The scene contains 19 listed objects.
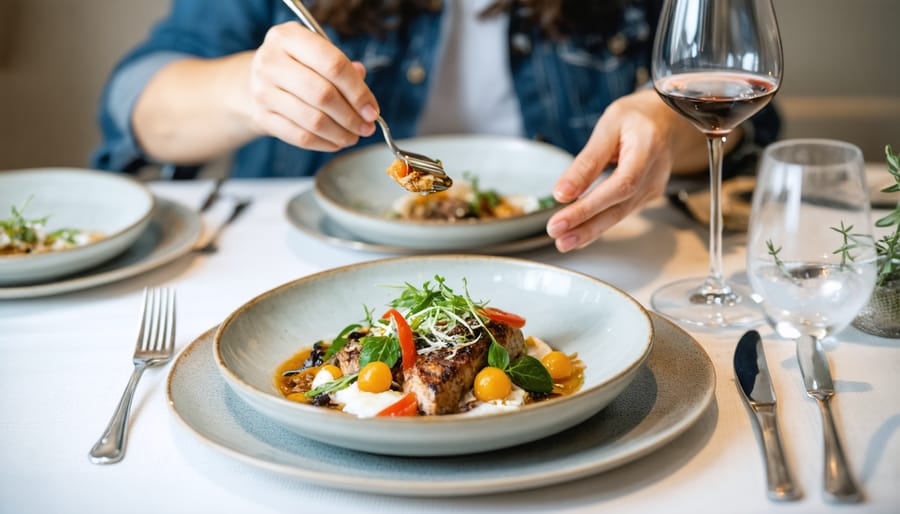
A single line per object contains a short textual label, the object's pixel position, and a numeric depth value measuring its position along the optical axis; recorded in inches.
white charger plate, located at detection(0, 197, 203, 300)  54.4
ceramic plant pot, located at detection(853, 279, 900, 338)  45.0
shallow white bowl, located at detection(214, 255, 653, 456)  32.6
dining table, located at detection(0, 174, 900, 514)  33.8
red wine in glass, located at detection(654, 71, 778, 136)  46.6
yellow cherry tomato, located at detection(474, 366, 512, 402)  38.5
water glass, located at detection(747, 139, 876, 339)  38.5
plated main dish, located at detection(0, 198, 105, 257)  58.7
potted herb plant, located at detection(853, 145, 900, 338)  44.0
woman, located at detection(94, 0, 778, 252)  79.7
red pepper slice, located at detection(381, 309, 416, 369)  40.0
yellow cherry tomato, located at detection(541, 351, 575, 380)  42.0
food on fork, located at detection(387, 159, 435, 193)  51.8
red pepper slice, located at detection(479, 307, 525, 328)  43.9
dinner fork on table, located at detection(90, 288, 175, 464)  37.7
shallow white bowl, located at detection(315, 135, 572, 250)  60.9
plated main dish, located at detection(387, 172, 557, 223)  65.3
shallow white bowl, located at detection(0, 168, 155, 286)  66.7
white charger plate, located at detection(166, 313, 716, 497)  32.7
